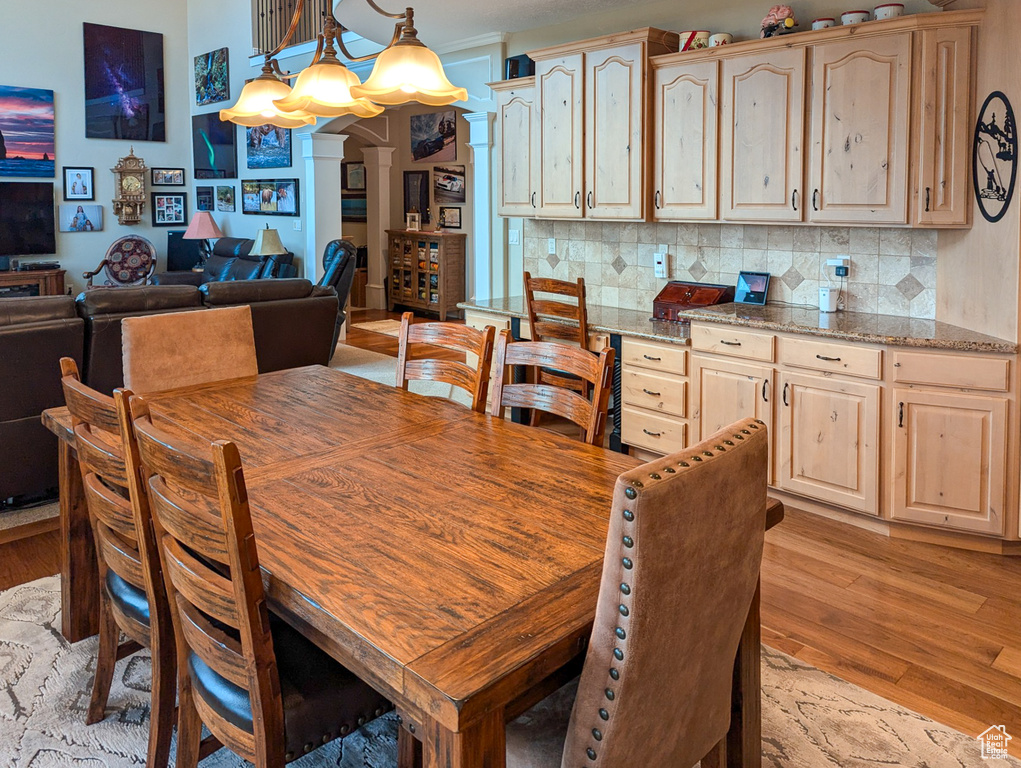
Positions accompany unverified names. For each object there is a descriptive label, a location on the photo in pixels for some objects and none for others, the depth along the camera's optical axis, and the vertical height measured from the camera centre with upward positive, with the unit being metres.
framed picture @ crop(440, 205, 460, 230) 10.29 +1.13
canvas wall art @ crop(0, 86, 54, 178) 8.98 +1.95
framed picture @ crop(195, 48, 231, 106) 9.54 +2.70
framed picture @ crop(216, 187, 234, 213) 9.74 +1.30
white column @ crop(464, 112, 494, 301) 5.96 +0.77
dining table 1.24 -0.46
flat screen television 8.98 +1.00
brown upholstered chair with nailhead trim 1.21 -0.48
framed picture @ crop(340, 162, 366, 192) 11.48 +1.84
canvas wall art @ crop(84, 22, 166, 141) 9.48 +2.63
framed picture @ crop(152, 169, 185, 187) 10.03 +1.61
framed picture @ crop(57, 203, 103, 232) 9.38 +1.05
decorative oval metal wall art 3.21 +0.59
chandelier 2.38 +0.68
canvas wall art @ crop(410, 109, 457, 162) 10.16 +2.14
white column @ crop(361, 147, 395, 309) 11.06 +1.35
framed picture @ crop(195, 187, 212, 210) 10.06 +1.36
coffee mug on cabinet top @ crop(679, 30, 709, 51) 4.36 +1.41
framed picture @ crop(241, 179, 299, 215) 8.77 +1.23
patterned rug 2.15 -1.14
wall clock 9.71 +1.43
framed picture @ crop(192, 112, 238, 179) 9.59 +1.92
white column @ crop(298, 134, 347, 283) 8.41 +1.18
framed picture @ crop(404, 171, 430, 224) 10.72 +1.52
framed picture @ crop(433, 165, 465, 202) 10.20 +1.55
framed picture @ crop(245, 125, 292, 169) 8.77 +1.76
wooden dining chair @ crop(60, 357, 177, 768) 1.79 -0.56
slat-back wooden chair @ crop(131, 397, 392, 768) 1.41 -0.63
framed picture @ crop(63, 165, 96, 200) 9.42 +1.43
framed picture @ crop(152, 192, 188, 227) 10.05 +1.23
